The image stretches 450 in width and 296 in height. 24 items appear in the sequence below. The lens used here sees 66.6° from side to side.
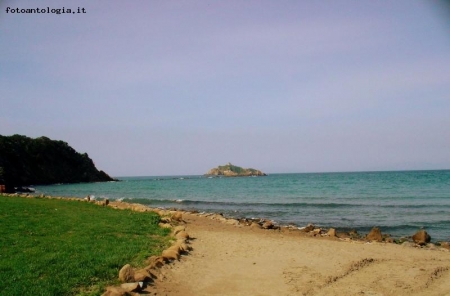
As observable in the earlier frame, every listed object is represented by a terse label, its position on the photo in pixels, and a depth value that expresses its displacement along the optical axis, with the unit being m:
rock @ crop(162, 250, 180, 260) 10.48
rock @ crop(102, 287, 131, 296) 7.28
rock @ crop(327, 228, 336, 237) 18.63
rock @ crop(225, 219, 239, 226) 21.89
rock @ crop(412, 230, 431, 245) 17.72
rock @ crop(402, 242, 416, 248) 16.25
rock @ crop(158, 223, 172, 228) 16.08
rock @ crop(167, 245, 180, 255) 11.18
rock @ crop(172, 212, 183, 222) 19.36
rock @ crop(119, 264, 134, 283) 8.20
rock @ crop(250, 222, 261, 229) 20.39
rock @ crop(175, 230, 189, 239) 13.80
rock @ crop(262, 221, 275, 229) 20.56
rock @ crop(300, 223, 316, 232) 20.07
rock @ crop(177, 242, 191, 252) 11.62
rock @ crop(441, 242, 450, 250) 16.61
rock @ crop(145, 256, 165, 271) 9.39
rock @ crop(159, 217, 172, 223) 17.81
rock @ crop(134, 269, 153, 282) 8.34
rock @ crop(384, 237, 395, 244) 17.62
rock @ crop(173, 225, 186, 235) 14.71
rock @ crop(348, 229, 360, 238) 19.41
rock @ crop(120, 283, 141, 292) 7.69
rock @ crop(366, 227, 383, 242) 18.23
